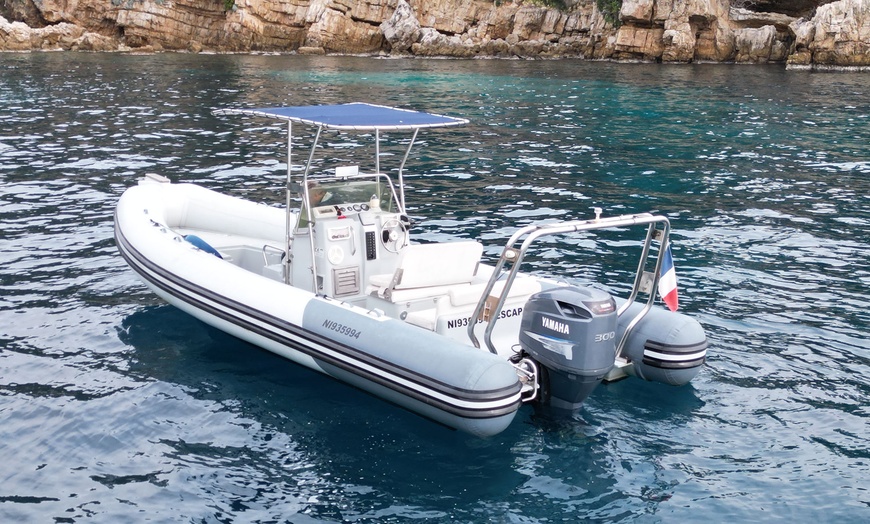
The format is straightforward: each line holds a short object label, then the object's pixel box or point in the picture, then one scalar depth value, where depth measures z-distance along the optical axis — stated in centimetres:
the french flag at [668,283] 696
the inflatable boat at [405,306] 636
